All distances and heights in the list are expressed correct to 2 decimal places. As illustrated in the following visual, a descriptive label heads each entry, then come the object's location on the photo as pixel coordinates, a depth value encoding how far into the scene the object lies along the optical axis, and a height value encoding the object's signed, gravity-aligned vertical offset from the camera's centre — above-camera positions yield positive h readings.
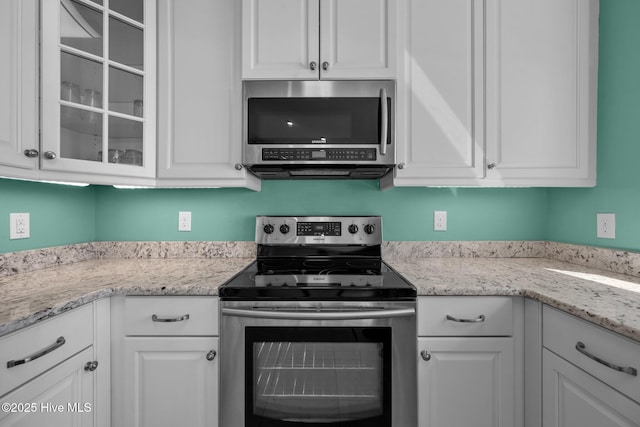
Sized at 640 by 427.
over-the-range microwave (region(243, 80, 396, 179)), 1.54 +0.43
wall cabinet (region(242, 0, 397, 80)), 1.58 +0.84
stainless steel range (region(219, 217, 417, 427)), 1.25 -0.56
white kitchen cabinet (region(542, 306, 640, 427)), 0.86 -0.48
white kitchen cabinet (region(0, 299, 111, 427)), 0.90 -0.50
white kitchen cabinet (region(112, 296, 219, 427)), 1.27 -0.58
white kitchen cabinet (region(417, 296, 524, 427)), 1.27 -0.58
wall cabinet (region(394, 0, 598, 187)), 1.59 +0.61
